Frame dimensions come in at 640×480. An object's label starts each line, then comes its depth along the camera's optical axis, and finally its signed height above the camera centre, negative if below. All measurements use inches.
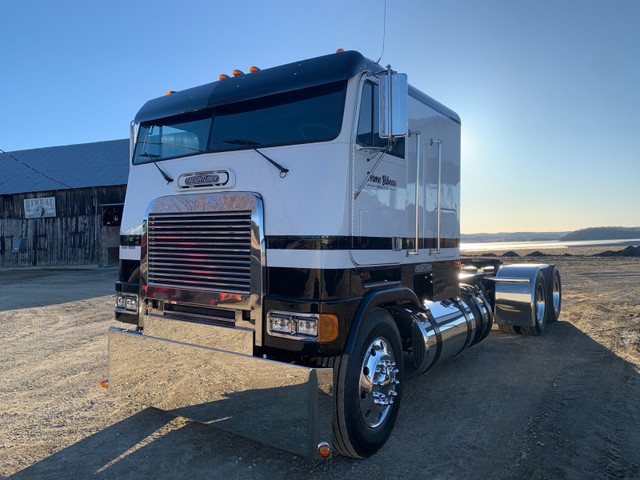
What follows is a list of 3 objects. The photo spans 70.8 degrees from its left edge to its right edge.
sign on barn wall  942.4 +63.8
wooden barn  907.4 +50.7
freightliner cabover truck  128.6 -5.8
